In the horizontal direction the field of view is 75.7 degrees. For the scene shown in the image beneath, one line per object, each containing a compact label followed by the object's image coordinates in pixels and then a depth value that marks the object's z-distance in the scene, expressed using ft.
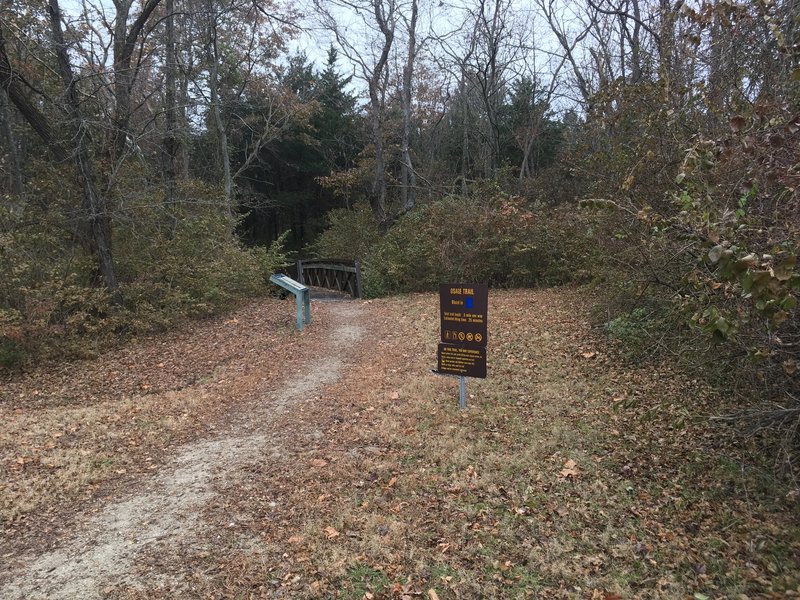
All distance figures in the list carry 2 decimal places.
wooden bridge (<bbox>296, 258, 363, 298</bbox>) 54.85
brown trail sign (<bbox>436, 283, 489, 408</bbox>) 18.49
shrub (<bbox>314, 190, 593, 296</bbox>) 43.75
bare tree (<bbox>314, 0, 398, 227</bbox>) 62.80
